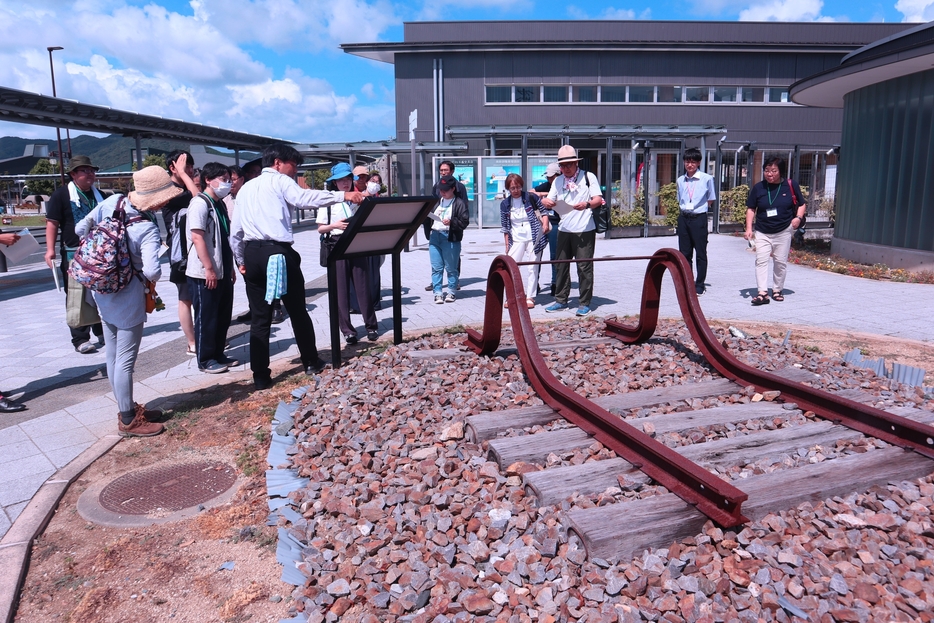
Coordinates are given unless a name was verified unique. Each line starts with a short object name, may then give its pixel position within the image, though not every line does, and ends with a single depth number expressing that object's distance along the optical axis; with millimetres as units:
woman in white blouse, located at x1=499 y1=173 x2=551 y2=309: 8422
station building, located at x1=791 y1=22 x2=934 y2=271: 10766
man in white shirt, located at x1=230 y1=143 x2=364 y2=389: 5289
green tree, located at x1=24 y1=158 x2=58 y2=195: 56356
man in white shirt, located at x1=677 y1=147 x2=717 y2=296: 8734
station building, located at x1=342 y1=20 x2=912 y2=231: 27359
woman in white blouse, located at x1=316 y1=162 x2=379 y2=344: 6938
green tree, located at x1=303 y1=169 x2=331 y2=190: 55331
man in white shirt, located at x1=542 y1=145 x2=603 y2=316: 7711
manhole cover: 3654
